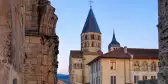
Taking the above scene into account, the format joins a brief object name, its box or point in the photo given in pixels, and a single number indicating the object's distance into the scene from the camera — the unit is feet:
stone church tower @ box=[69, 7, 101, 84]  333.91
